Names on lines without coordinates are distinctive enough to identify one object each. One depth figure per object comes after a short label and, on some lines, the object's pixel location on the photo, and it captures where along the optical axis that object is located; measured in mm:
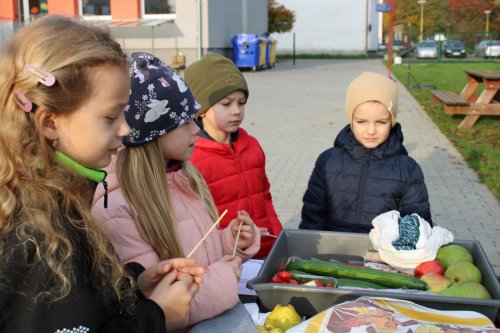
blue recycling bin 23406
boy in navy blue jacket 3145
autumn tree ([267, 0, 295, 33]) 40875
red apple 2355
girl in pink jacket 2004
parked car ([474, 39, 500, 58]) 37694
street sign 24484
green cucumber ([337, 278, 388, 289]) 2176
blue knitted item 2457
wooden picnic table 10539
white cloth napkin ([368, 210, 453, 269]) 2434
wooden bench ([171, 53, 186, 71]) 19938
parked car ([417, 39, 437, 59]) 35844
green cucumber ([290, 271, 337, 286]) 2172
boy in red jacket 3230
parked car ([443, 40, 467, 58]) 40094
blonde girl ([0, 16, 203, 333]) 1251
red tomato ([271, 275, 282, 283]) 2202
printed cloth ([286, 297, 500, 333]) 1657
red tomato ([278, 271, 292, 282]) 2199
